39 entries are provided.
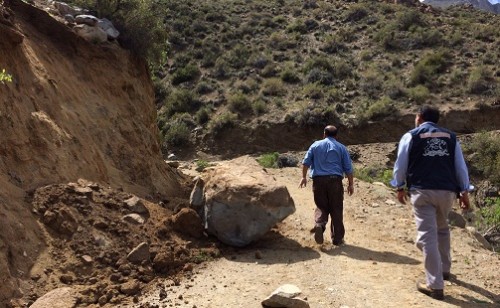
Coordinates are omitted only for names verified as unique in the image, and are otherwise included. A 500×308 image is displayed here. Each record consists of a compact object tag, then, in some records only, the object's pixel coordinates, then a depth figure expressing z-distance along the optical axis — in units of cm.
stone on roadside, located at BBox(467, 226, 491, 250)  819
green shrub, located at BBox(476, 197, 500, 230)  1125
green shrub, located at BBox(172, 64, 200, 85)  3148
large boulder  661
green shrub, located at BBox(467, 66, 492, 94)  2655
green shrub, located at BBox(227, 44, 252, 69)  3200
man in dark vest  496
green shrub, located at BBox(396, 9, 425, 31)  3456
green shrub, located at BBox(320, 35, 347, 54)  3256
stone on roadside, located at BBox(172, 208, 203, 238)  671
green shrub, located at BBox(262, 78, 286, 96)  2848
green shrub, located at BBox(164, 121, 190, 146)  2531
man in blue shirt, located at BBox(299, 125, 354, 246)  688
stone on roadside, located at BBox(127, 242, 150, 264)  577
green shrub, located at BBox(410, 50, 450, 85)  2798
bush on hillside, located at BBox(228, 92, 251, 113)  2717
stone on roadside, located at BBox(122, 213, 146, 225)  640
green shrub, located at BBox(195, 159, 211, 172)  1512
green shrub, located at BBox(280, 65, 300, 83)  2955
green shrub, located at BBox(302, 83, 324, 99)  2745
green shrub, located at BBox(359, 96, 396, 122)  2525
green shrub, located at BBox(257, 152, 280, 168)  1722
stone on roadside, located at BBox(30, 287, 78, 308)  467
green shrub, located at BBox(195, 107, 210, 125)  2712
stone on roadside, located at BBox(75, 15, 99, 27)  938
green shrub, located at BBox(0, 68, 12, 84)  530
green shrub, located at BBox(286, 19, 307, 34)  3550
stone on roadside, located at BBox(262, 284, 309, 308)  468
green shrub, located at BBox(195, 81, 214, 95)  2977
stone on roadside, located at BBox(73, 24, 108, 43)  922
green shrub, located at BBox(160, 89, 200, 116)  2858
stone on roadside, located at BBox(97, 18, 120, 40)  981
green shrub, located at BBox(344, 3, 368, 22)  3683
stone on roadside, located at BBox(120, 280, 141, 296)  519
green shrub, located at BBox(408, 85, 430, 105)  2614
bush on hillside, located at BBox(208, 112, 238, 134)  2597
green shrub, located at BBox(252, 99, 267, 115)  2675
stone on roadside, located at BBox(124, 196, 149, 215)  673
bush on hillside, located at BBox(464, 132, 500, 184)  1955
